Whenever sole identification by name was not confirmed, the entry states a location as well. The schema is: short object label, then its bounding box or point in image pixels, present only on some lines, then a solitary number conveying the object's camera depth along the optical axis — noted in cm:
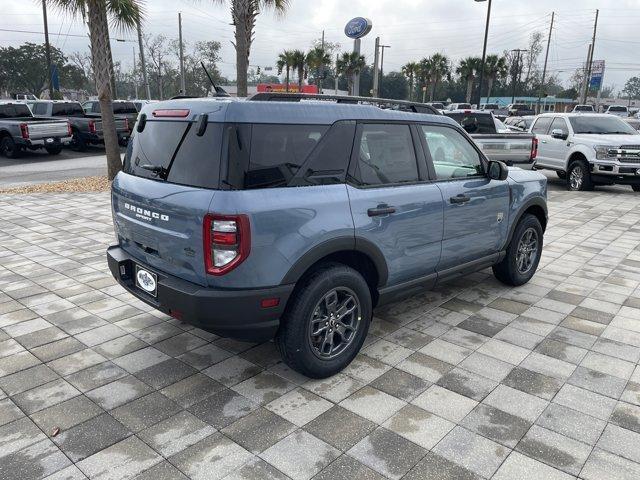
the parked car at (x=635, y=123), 2635
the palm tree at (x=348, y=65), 5555
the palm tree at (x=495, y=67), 5803
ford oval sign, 3353
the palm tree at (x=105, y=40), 1109
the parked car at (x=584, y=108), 4007
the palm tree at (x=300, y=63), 5422
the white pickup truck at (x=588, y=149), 1129
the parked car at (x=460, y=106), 3908
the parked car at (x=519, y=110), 4077
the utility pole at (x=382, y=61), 5719
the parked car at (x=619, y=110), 4225
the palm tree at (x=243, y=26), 1309
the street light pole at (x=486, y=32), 2981
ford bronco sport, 294
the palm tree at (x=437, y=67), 6303
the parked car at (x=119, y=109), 2072
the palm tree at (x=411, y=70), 6500
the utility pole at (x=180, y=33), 3821
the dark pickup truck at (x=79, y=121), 1892
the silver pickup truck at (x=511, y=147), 1086
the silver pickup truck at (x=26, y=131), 1678
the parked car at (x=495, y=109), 4282
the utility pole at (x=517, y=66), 6472
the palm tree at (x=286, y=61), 5431
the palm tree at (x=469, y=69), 5681
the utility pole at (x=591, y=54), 5131
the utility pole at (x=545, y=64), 5944
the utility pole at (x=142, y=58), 3175
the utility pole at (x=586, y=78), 5022
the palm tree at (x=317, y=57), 5328
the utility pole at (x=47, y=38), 3077
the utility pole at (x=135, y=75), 6846
